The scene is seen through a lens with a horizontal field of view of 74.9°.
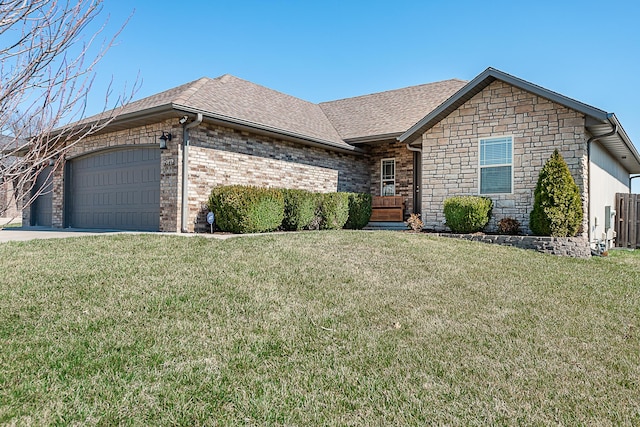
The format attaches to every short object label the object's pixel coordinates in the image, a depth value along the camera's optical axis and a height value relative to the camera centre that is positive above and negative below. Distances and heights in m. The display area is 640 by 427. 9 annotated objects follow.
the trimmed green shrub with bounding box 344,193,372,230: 14.05 +0.01
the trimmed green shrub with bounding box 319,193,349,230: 12.98 +0.03
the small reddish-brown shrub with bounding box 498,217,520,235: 10.55 -0.32
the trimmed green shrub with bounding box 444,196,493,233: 10.71 +0.00
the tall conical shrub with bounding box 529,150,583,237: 9.67 +0.28
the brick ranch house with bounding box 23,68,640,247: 10.62 +1.72
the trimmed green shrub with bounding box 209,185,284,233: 10.45 +0.04
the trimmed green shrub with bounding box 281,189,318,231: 11.95 +0.04
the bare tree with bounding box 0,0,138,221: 2.19 +0.72
